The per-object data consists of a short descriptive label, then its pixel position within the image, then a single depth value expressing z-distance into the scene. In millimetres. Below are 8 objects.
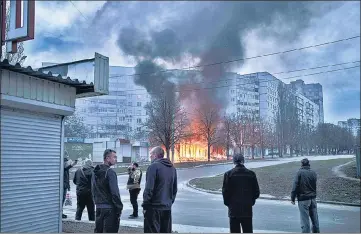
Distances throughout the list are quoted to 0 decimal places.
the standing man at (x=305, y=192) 5008
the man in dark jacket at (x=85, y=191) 6199
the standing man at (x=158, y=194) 3447
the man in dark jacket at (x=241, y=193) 3779
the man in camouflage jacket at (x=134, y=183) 7098
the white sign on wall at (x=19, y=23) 3953
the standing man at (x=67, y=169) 6168
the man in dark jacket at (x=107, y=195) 3578
